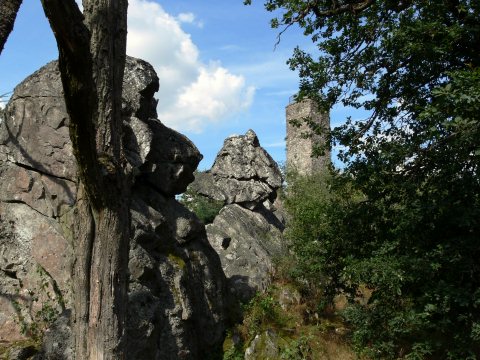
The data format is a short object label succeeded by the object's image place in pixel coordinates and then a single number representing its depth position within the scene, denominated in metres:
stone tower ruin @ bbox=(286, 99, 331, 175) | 38.91
